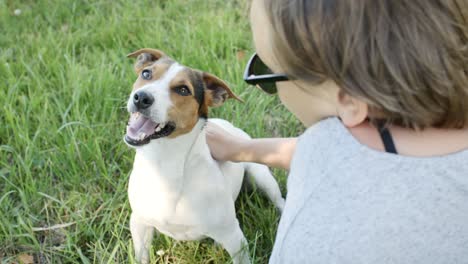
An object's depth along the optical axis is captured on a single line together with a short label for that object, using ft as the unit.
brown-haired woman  3.90
